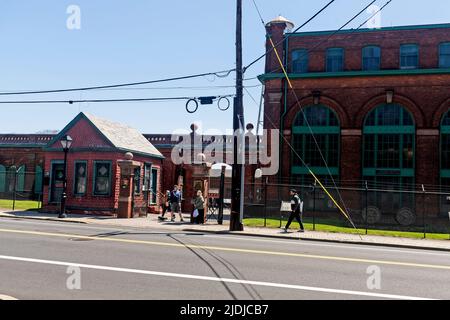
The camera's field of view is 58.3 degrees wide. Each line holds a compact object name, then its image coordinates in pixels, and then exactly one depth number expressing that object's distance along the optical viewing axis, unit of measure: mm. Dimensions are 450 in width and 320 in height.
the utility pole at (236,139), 17781
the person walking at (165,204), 21492
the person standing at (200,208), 20219
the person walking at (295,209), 17775
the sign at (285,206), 19120
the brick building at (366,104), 26328
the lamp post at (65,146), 20980
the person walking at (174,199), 21109
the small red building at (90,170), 23312
